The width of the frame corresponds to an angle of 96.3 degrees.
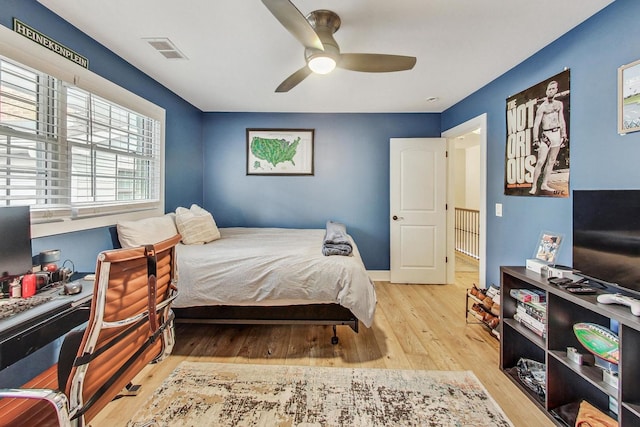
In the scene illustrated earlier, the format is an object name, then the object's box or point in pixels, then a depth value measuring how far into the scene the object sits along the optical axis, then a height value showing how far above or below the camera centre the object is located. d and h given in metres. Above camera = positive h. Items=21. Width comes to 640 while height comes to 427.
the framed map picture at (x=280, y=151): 4.27 +0.89
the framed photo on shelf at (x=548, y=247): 2.00 -0.24
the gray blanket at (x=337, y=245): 2.49 -0.30
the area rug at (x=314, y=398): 1.64 -1.19
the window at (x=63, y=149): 1.69 +0.44
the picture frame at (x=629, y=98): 1.59 +0.66
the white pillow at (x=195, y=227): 2.98 -0.19
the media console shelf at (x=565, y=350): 1.28 -0.80
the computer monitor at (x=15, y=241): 1.43 -0.17
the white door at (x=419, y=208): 4.08 +0.05
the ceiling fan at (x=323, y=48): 1.54 +1.07
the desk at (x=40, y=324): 1.17 -0.53
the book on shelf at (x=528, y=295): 1.92 -0.57
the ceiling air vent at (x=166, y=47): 2.22 +1.32
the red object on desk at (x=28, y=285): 1.47 -0.40
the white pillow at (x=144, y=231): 2.37 -0.19
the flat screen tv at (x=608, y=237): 1.44 -0.13
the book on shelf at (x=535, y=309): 1.84 -0.65
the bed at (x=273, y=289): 2.32 -0.64
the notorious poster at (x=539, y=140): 2.11 +0.59
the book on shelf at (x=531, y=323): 1.83 -0.74
